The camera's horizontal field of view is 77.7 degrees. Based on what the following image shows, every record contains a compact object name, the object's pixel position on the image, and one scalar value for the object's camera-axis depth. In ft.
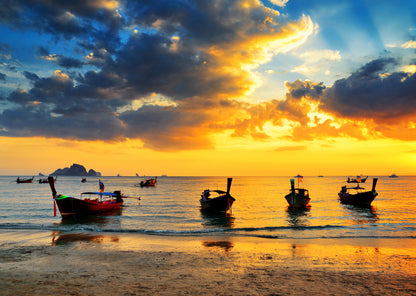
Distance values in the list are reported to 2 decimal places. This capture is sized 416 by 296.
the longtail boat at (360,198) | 154.52
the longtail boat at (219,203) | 125.08
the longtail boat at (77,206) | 103.27
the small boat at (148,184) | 421.92
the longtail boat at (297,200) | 144.49
